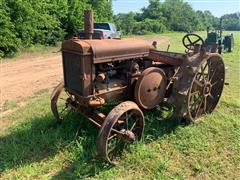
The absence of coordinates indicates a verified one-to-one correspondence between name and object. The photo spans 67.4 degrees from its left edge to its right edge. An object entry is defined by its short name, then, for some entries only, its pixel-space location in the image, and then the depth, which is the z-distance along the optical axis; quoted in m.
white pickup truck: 9.58
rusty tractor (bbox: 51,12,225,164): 2.31
